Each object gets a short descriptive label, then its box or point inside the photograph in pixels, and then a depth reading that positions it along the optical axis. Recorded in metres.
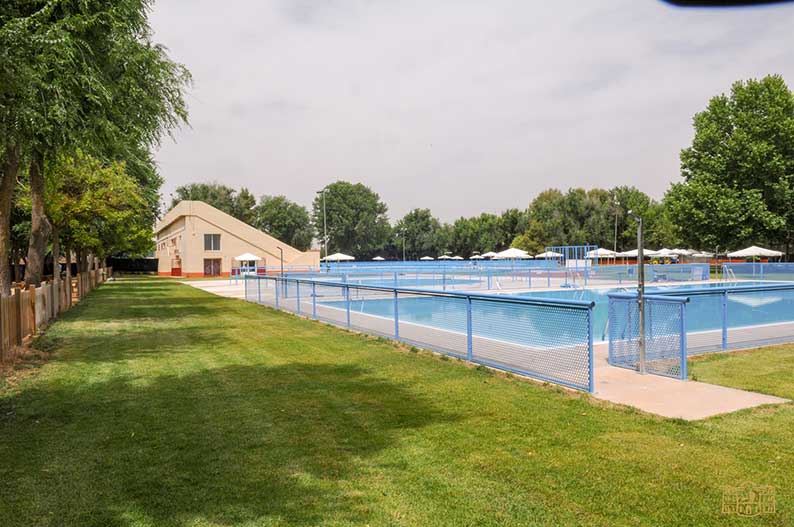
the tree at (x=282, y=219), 110.75
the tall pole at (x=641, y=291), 8.12
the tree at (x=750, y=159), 48.53
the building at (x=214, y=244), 70.62
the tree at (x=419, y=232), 107.57
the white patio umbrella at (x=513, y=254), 51.03
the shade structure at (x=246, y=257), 57.31
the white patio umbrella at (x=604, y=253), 57.22
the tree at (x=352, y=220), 116.56
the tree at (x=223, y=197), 108.69
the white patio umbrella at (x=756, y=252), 49.02
